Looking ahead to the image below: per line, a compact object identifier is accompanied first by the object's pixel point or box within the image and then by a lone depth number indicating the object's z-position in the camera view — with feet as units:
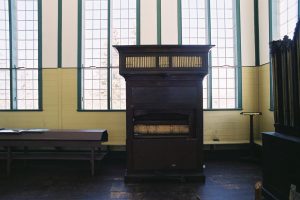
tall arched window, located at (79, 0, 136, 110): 23.16
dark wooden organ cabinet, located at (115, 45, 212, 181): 16.28
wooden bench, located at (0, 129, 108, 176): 18.34
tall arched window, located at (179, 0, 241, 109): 23.25
